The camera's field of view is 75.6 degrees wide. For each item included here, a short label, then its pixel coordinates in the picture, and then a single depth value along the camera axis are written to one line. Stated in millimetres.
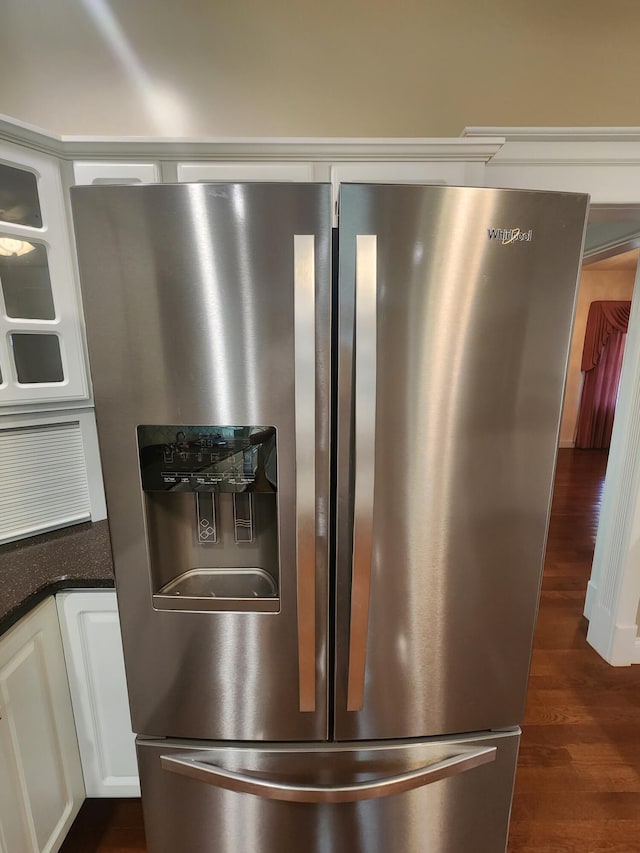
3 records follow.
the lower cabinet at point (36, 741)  1026
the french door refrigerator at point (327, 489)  792
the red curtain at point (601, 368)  5883
